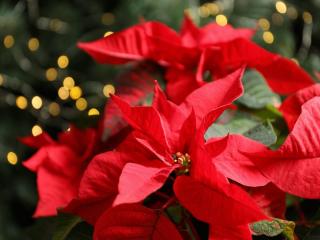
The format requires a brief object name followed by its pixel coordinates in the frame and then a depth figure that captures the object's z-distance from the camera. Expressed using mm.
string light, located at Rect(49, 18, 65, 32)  845
